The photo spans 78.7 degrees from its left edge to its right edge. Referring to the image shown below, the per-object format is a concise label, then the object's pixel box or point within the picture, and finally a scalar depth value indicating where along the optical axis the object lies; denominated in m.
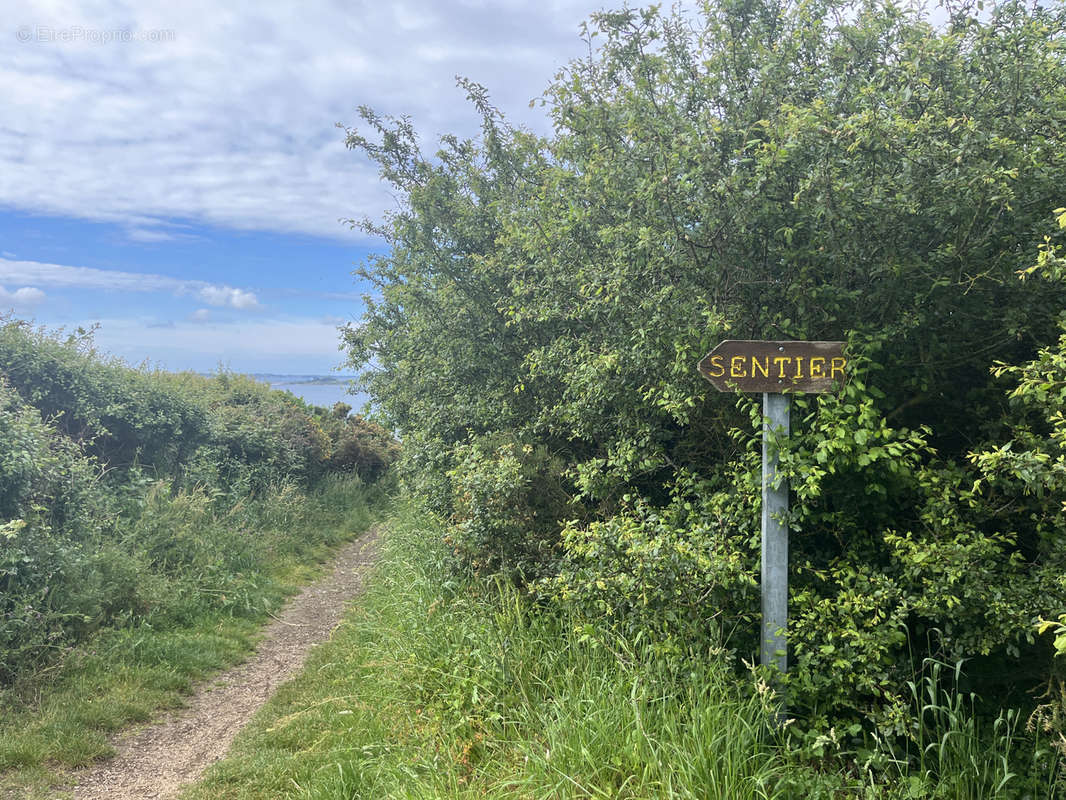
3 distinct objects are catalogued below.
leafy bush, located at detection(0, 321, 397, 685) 6.14
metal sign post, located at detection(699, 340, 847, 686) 3.60
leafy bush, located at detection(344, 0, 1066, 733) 3.47
